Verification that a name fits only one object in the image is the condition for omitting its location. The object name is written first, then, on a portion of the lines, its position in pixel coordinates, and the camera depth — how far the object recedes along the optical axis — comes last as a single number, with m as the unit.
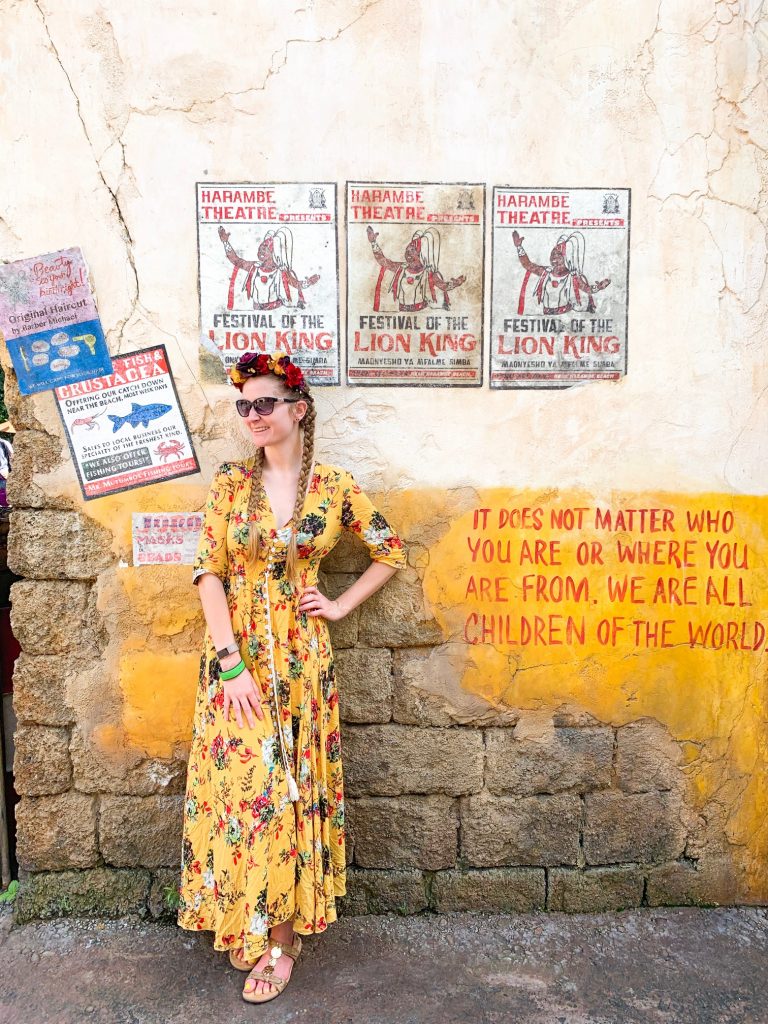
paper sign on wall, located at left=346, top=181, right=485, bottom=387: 2.88
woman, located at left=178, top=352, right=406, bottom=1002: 2.52
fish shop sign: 2.90
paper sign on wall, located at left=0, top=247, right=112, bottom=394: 2.84
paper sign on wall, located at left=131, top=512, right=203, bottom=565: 2.93
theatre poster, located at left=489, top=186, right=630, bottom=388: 2.91
